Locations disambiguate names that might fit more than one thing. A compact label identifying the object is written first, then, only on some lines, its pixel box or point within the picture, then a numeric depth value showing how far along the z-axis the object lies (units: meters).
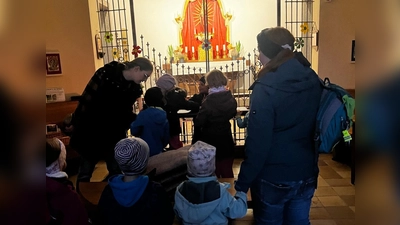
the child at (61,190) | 1.10
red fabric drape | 7.44
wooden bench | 1.91
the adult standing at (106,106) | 2.12
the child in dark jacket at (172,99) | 2.76
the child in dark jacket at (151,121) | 2.35
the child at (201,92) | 2.94
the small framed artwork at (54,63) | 3.64
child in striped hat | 1.30
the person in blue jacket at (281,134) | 1.26
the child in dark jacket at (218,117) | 2.26
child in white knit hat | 1.41
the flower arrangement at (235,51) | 7.16
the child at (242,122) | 1.69
